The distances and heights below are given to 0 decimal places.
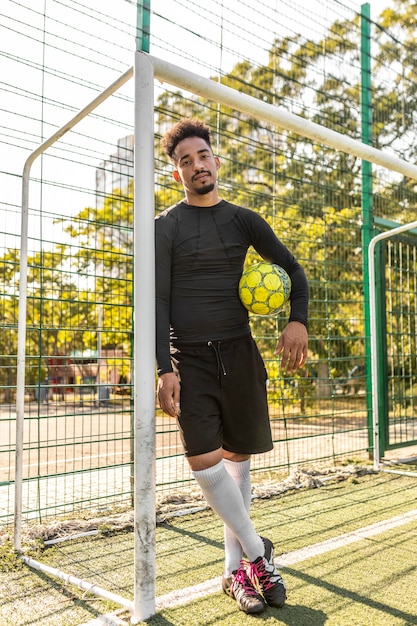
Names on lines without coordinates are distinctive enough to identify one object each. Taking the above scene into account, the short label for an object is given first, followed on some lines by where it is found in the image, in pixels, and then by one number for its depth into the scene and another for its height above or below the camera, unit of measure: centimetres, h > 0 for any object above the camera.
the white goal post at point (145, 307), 196 +18
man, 212 +4
